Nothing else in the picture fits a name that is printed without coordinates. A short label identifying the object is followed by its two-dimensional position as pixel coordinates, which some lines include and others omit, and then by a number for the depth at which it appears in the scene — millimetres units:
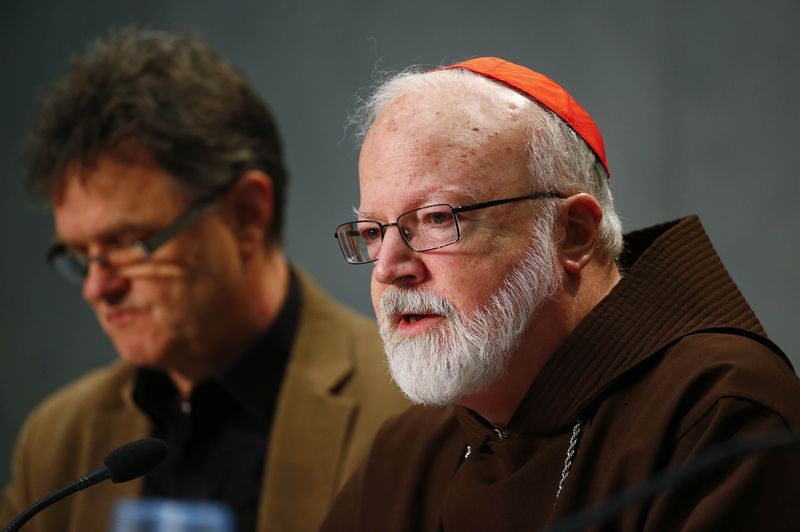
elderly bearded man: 3781
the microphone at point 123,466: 3748
